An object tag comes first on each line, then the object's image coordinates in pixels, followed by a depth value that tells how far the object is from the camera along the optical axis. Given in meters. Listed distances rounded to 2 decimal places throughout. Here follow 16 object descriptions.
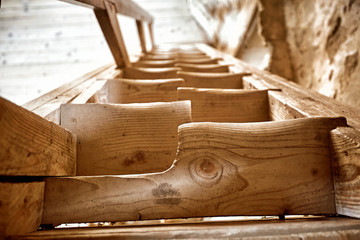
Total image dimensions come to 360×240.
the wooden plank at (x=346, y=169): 0.71
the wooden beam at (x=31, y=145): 0.63
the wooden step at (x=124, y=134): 0.96
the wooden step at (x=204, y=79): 1.71
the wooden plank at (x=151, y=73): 1.90
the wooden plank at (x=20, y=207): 0.62
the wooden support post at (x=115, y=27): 1.60
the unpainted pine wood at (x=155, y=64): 2.34
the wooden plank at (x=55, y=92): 1.08
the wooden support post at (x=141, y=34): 2.82
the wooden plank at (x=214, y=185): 0.77
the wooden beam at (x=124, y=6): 1.33
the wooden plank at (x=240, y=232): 0.60
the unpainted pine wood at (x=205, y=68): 2.16
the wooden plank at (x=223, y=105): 1.27
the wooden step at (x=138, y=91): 1.47
